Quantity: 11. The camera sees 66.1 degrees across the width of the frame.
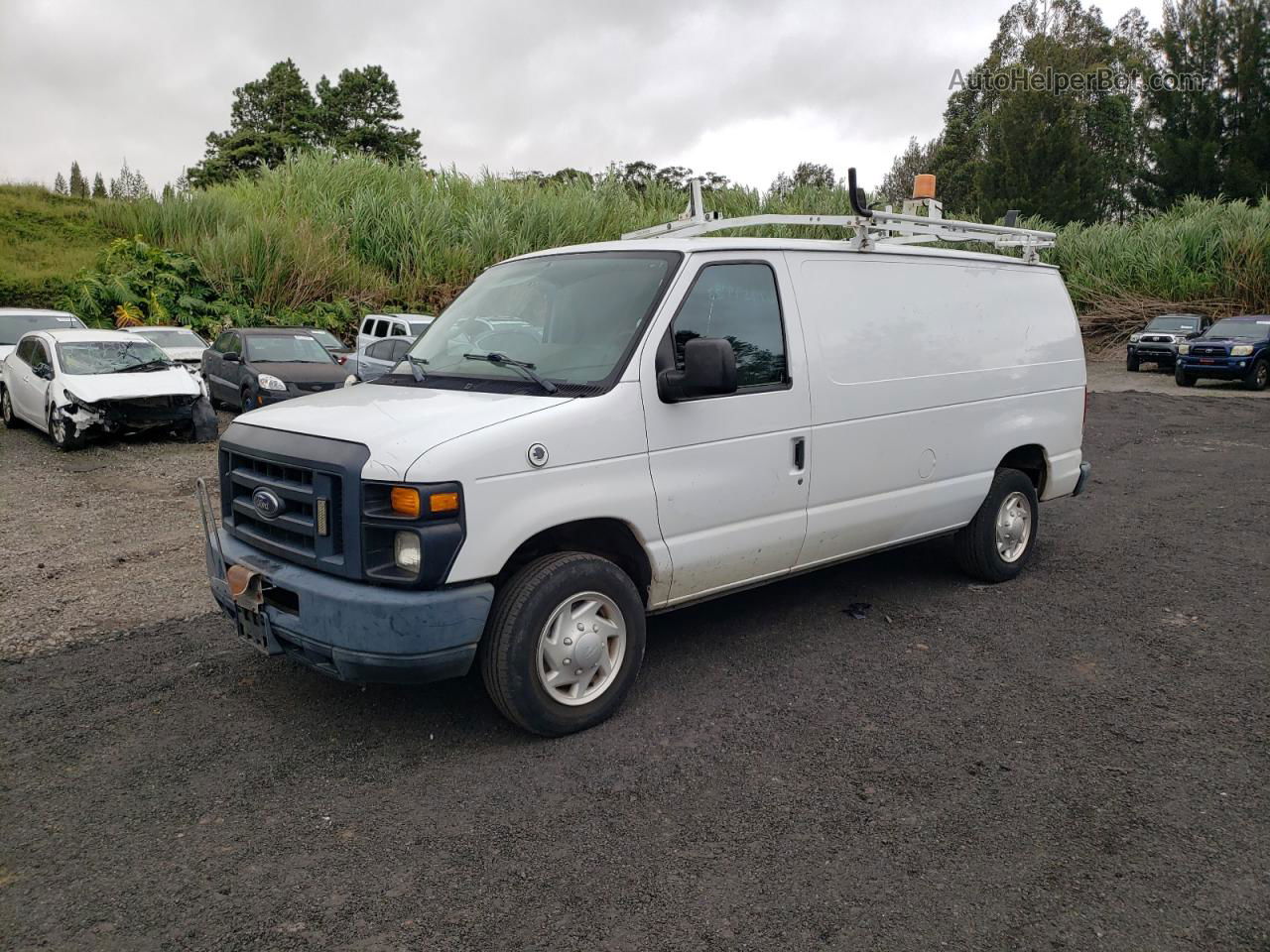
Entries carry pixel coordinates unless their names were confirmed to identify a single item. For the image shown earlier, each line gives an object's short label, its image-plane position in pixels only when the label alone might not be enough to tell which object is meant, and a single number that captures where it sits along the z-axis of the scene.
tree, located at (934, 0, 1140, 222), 48.12
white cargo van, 3.86
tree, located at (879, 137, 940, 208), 76.44
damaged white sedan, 12.42
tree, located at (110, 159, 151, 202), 27.41
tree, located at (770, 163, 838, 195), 28.48
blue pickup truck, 21.72
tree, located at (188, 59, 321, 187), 55.44
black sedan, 14.77
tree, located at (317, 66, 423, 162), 59.84
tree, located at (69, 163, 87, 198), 34.14
